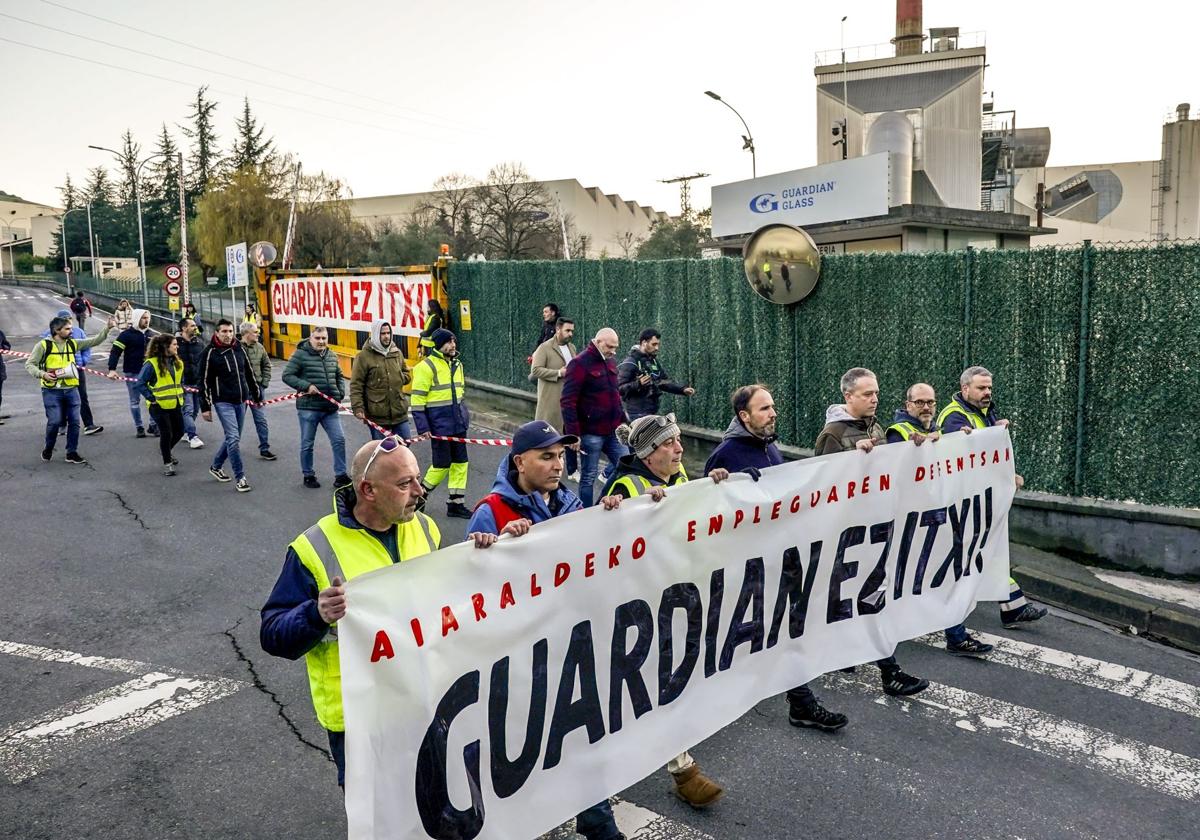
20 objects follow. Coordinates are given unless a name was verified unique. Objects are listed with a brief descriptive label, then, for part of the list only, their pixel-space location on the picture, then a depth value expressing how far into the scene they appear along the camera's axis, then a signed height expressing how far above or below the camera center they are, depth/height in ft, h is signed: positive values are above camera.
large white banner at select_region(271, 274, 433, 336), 63.31 +0.80
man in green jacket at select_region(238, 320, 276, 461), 40.96 -2.51
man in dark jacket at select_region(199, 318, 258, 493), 36.47 -2.71
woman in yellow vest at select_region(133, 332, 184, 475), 37.99 -2.90
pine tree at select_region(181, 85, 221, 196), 324.60 +59.15
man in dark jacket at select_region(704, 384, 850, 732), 16.39 -2.61
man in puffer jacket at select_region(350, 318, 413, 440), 33.81 -2.48
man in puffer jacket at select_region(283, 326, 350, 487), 35.04 -2.98
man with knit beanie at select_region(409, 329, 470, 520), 31.89 -3.35
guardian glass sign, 60.03 +7.19
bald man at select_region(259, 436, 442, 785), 10.69 -2.74
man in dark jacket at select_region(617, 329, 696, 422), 34.12 -2.67
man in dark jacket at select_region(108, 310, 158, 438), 49.98 -1.72
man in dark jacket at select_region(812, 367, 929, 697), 18.45 -2.35
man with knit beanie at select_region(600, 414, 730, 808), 14.23 -2.49
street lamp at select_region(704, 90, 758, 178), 102.49 +17.17
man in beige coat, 35.63 -2.28
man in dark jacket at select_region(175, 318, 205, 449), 42.24 -1.94
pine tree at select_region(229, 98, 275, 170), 303.68 +54.32
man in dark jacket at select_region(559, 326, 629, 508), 29.89 -3.05
